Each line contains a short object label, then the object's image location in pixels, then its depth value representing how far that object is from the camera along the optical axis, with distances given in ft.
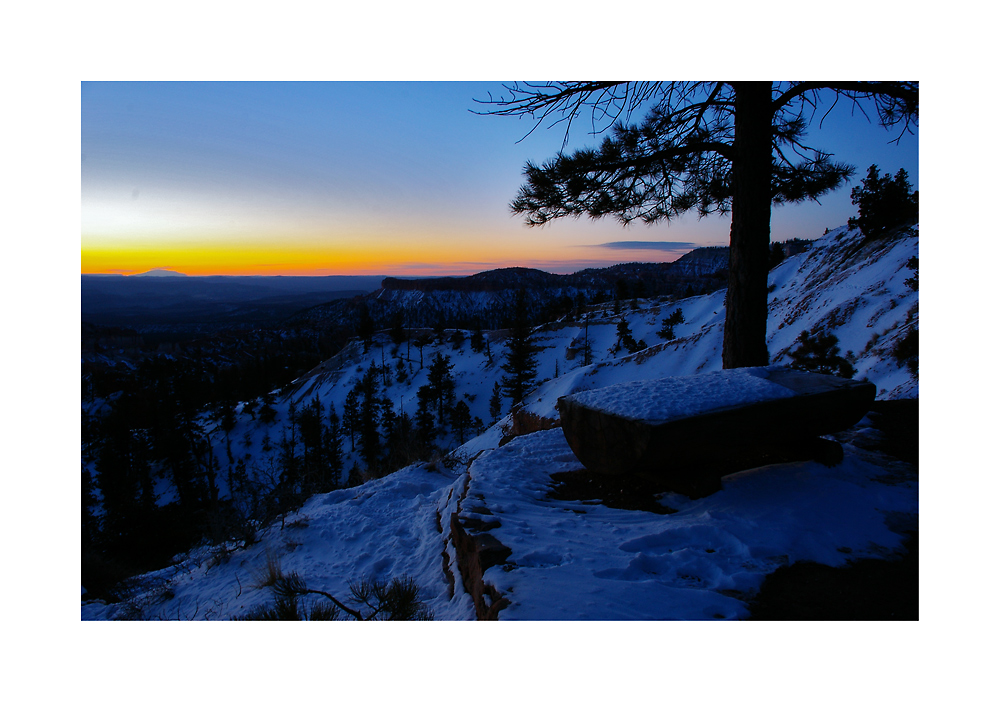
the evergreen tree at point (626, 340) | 123.94
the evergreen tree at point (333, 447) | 117.63
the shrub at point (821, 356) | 33.40
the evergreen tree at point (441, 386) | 138.82
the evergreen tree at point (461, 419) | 122.52
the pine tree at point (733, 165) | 18.17
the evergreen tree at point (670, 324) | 124.86
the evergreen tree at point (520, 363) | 109.19
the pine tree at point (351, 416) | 134.72
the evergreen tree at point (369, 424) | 113.70
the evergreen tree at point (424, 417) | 124.67
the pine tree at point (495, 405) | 131.34
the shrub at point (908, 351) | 26.66
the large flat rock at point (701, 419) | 11.57
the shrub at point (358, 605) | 10.02
